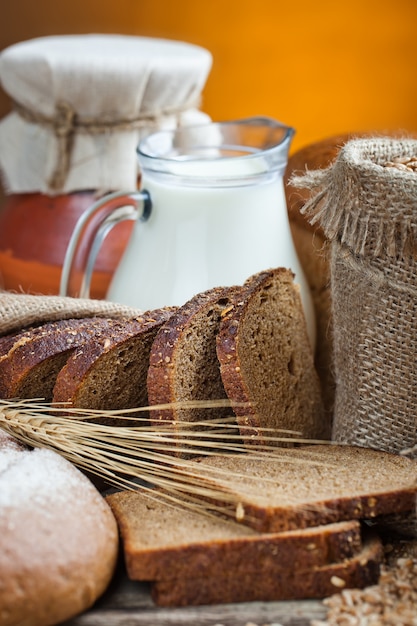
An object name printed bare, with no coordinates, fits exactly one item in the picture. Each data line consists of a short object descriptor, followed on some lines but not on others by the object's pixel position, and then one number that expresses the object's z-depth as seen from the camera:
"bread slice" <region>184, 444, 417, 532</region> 0.67
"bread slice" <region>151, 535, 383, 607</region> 0.66
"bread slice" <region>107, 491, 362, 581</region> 0.66
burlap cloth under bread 0.78
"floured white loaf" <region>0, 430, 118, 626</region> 0.63
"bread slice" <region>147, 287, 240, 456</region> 0.73
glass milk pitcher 0.82
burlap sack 0.70
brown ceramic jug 0.94
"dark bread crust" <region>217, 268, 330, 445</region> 0.73
